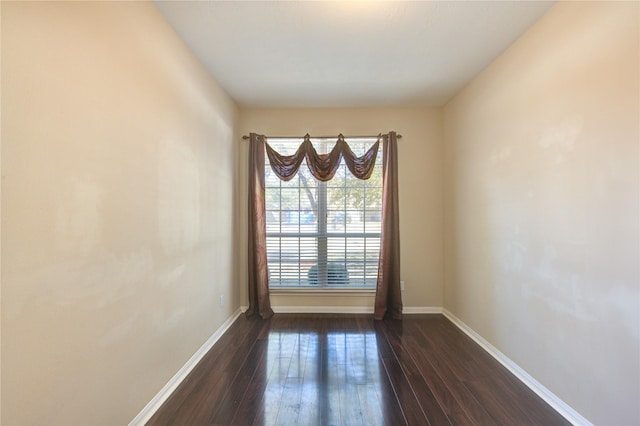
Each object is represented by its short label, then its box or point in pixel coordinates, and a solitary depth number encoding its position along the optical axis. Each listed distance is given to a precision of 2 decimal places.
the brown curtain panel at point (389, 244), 3.41
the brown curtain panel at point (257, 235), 3.44
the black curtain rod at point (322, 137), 3.55
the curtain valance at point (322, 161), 3.47
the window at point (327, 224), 3.61
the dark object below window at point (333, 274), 3.61
